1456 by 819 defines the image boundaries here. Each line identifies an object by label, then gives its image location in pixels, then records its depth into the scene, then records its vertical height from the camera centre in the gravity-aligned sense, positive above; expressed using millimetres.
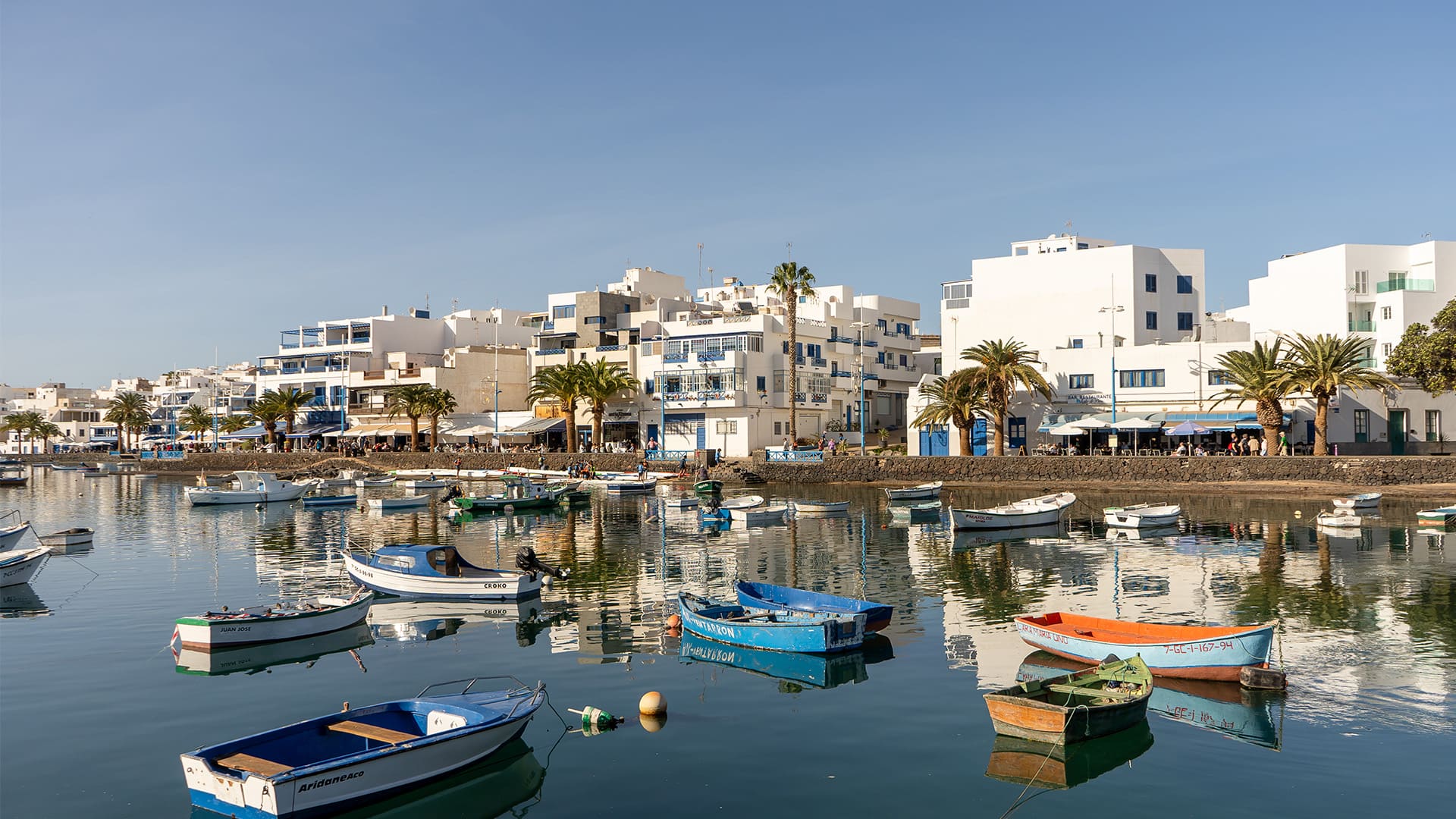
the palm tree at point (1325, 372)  62281 +2815
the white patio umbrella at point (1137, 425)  70125 -333
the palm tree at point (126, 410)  141125 +2529
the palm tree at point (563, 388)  91000 +3296
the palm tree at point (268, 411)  109688 +1730
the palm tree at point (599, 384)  90750 +3598
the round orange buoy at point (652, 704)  18594 -5097
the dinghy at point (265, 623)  24297 -4783
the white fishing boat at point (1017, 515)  46500 -4368
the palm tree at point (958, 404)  73062 +1270
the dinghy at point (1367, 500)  51688 -4214
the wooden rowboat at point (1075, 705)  16672 -4757
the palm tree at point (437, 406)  98625 +1942
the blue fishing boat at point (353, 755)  13617 -4675
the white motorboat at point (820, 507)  56344 -4676
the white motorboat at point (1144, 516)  47469 -4470
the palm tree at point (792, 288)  83750 +11125
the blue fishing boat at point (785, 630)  23109 -4781
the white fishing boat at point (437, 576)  29969 -4536
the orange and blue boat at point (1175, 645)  20016 -4569
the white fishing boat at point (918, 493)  61125 -4251
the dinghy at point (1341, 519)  46188 -4621
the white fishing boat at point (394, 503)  64125 -4858
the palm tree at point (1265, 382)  63562 +2252
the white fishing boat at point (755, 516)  53031 -4790
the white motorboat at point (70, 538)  45375 -4846
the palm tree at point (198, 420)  133125 +1016
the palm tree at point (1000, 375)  71562 +3205
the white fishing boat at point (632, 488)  72500 -4493
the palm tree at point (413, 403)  98812 +2246
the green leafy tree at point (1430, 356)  62625 +3831
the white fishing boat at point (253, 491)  68875 -4430
